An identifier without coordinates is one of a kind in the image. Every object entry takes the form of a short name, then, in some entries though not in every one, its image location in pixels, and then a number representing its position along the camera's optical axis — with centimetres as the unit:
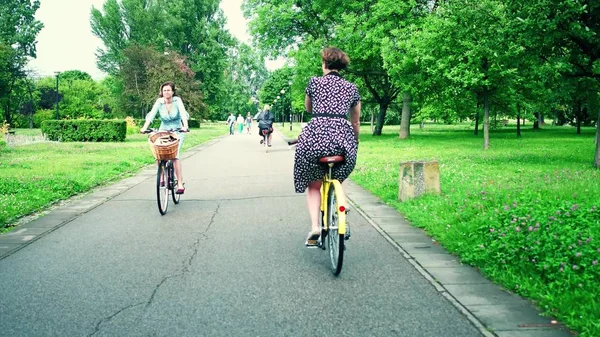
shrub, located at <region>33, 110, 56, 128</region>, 5875
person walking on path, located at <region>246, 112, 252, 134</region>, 4344
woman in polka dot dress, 481
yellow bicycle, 448
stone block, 858
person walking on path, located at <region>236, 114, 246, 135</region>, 4508
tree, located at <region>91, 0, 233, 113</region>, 5928
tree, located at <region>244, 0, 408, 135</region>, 2858
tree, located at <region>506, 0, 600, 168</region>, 1214
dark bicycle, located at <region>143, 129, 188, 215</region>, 784
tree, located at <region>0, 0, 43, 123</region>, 5891
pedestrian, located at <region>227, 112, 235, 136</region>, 4272
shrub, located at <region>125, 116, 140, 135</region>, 3663
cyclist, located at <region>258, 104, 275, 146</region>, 2194
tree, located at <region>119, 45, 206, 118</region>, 4309
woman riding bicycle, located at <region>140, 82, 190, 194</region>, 841
